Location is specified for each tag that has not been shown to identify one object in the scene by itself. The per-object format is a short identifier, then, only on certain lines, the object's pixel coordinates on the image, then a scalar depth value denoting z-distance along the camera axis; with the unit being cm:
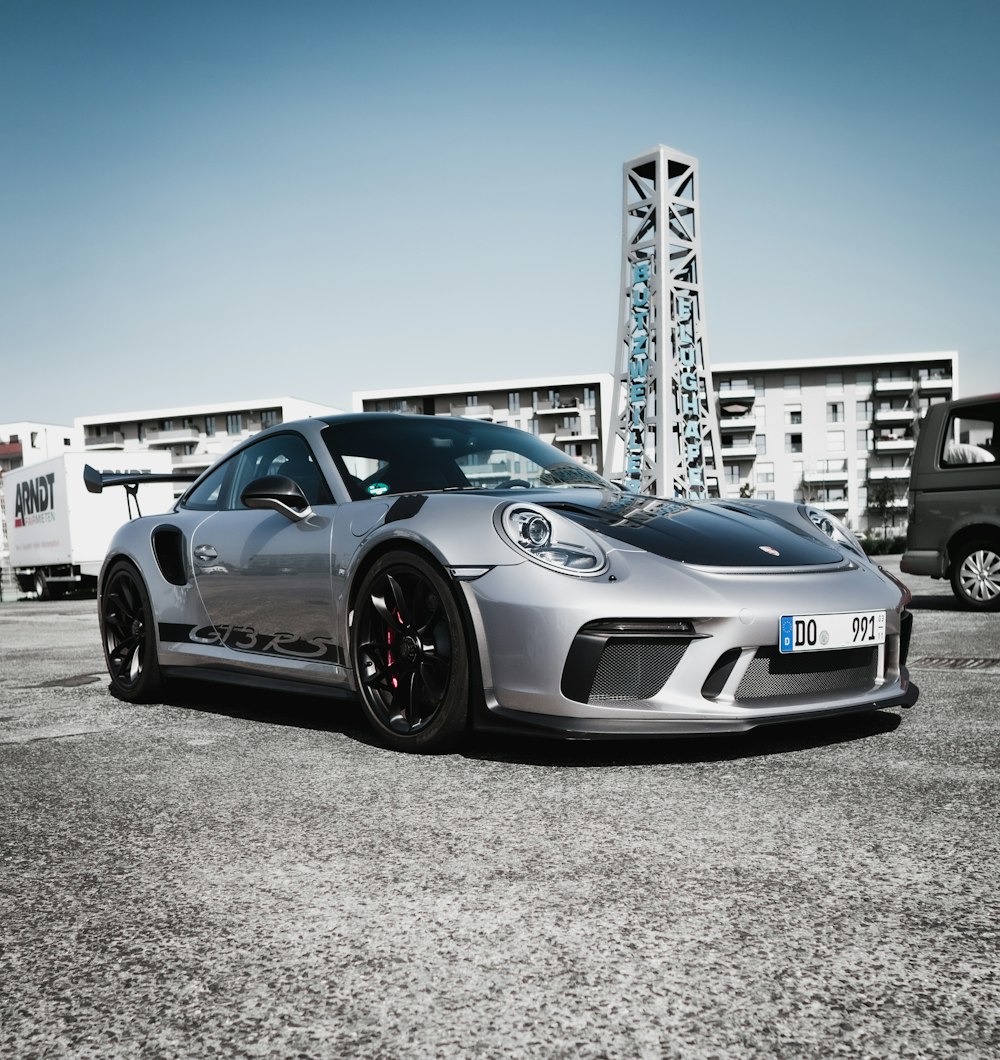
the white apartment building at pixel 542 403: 8531
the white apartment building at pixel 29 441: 10366
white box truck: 2291
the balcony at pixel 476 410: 8438
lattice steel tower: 4091
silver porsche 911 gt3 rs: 328
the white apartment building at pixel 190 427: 8700
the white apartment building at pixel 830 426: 8138
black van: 931
